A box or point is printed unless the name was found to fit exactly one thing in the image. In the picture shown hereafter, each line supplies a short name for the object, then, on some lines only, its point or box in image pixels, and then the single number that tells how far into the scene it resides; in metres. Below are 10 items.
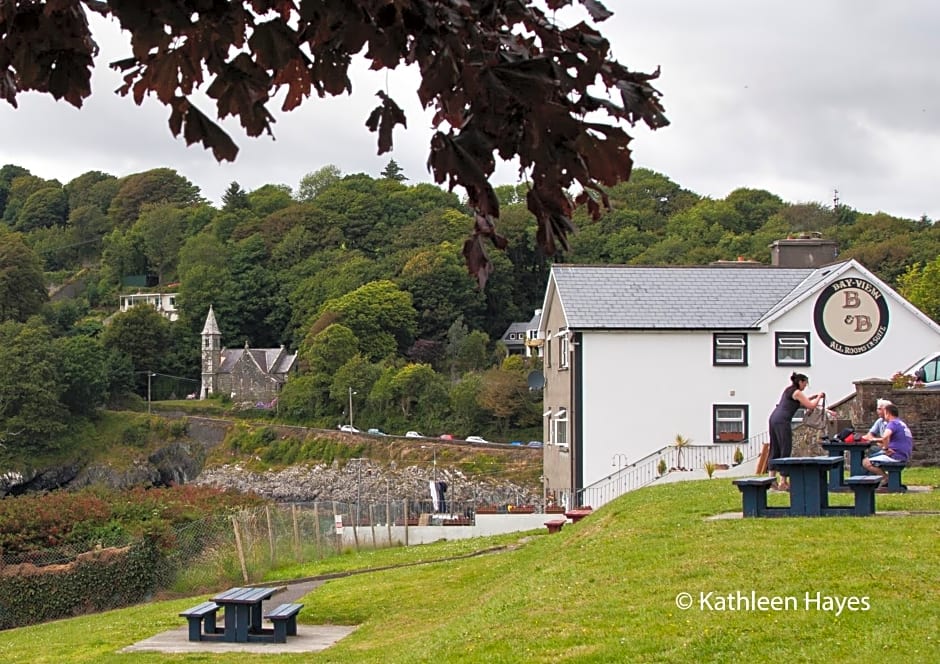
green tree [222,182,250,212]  172.59
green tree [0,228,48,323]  137.88
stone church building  119.44
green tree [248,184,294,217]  169.50
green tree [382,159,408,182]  183.38
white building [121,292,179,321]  150.66
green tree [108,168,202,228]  193.25
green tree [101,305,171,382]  125.88
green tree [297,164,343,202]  192.75
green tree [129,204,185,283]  166.88
